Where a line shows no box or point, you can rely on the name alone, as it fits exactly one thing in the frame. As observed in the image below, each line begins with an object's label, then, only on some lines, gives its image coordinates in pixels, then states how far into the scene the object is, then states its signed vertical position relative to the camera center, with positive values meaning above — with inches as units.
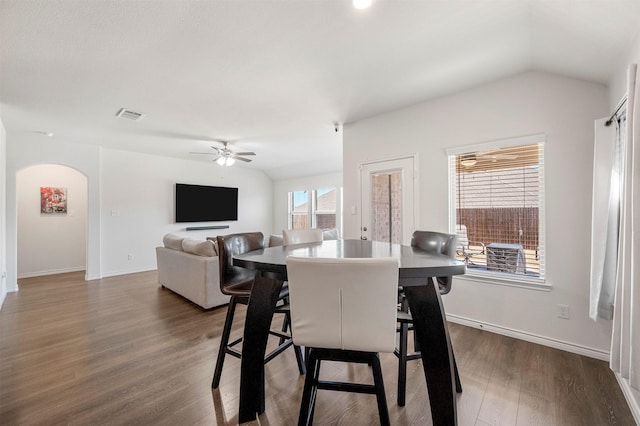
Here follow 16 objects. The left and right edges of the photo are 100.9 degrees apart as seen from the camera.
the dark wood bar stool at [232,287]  69.2 -20.6
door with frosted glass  129.4 +5.2
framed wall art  207.0 +7.1
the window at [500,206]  99.2 +1.7
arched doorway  198.4 -9.4
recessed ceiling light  62.8 +49.8
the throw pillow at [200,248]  134.9 -20.2
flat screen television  239.9 +6.1
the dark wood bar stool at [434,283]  65.2 -21.2
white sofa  130.6 -32.8
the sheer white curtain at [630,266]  48.3 -10.8
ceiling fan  183.5 +38.1
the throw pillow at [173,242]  158.1 -20.1
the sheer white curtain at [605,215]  74.4 -1.2
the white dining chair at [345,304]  43.3 -16.2
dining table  49.7 -21.9
